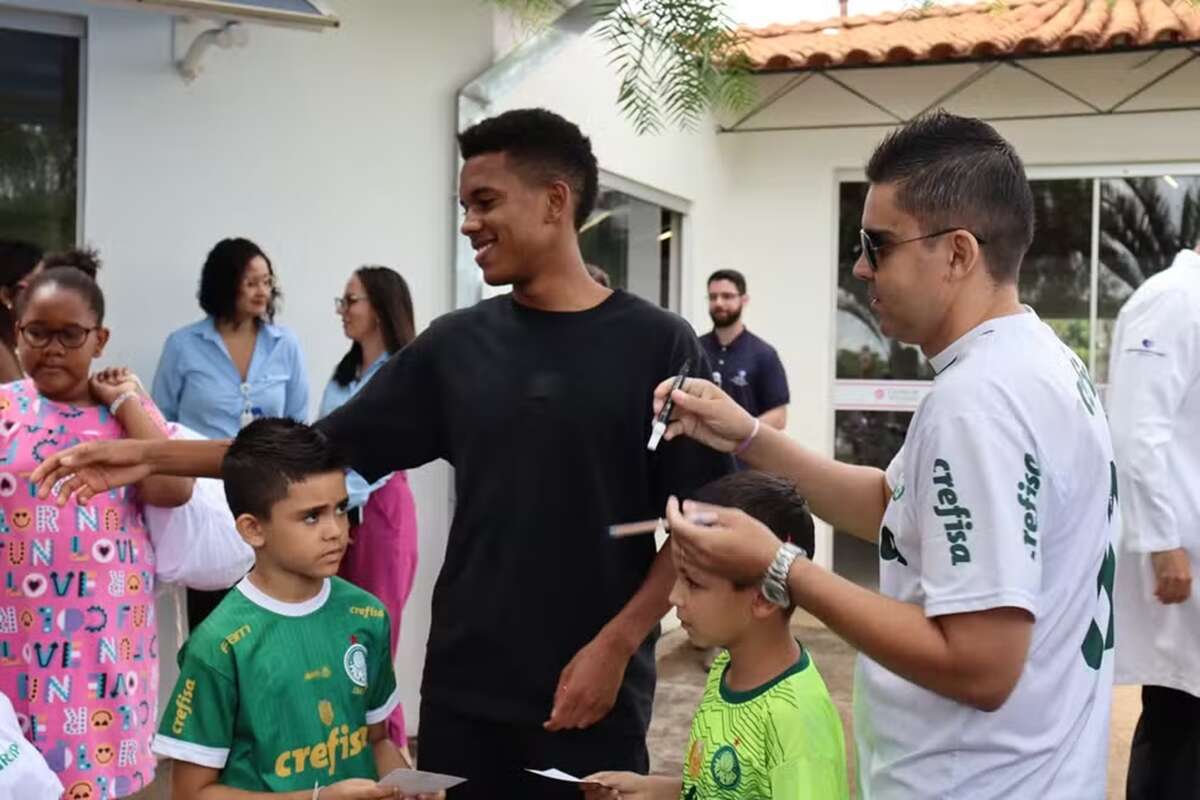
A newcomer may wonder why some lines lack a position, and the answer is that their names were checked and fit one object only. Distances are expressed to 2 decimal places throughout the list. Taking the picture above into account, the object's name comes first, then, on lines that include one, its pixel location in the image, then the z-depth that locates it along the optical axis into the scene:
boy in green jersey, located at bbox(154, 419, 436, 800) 2.36
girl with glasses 3.17
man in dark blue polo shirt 7.64
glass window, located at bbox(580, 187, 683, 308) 7.82
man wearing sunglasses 1.66
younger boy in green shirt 2.01
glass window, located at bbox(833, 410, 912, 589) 9.89
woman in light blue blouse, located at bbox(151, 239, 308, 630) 4.66
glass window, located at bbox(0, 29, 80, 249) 4.50
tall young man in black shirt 2.39
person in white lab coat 3.78
